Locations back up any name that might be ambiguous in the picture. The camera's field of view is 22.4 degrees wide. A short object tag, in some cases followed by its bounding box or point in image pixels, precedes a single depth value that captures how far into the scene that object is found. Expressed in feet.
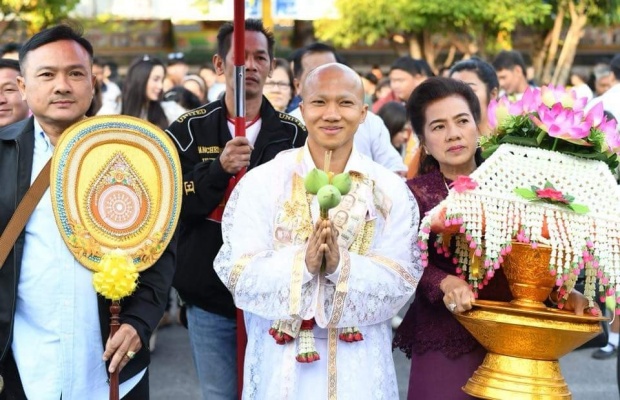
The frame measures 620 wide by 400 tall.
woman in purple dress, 18.54
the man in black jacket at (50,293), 16.36
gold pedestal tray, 16.32
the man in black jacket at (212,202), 20.95
